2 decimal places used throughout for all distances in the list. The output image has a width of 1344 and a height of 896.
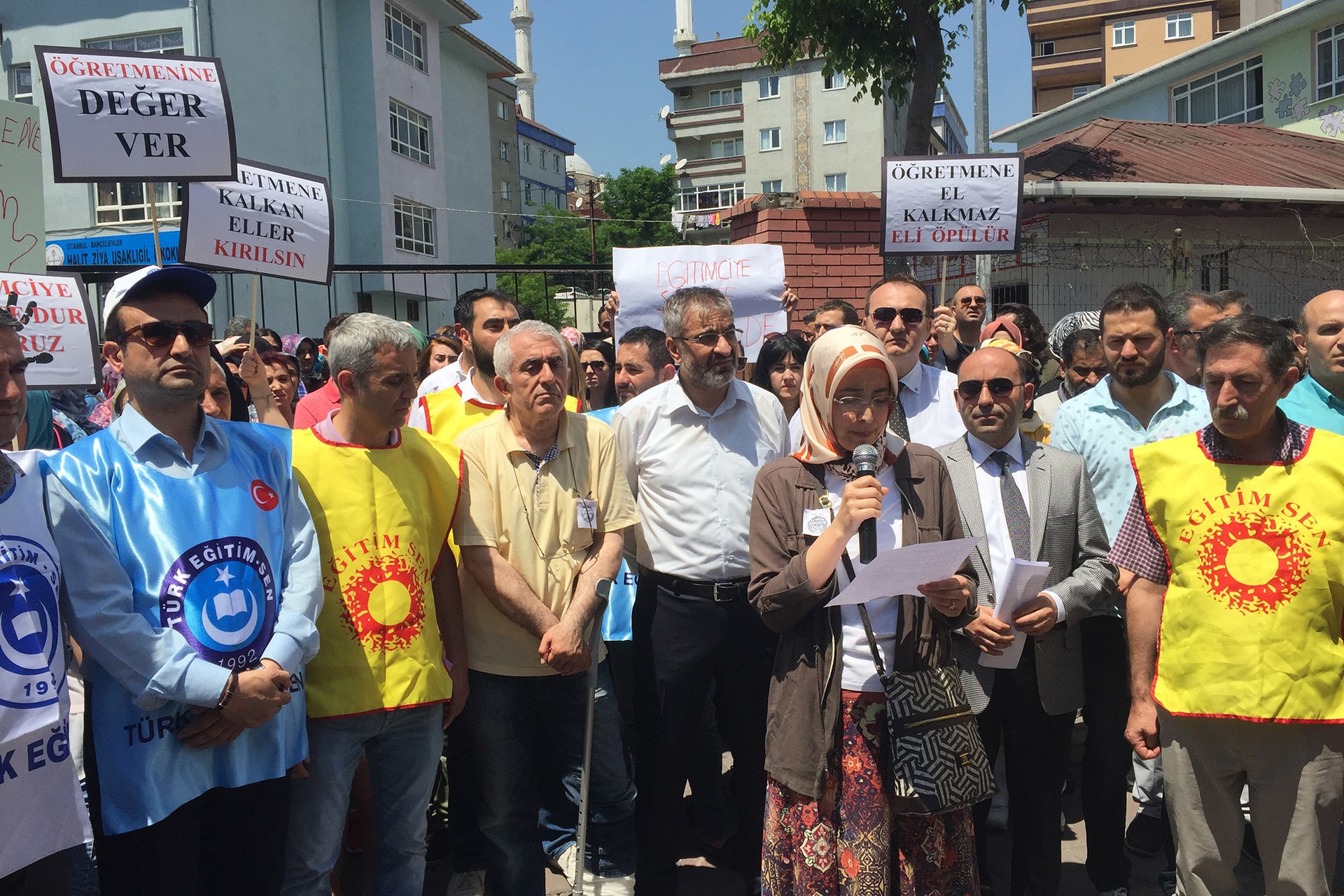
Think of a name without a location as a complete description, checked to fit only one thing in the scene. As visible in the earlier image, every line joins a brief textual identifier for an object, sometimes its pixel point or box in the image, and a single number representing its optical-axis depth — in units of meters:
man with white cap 2.48
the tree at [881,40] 11.05
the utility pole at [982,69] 10.88
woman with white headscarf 2.88
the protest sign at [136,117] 5.07
